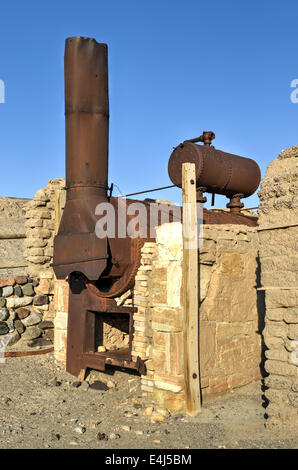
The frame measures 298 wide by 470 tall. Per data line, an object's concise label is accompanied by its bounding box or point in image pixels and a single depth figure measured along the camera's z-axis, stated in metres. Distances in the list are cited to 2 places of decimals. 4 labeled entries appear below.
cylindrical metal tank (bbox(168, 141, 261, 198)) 6.70
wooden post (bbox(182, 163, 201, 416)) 5.06
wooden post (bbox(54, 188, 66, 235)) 7.80
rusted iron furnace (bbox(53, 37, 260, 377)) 5.62
